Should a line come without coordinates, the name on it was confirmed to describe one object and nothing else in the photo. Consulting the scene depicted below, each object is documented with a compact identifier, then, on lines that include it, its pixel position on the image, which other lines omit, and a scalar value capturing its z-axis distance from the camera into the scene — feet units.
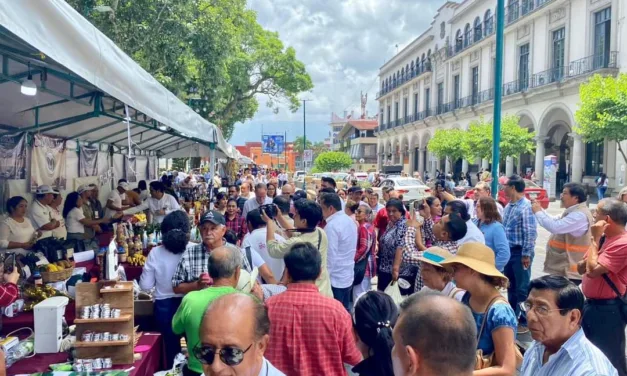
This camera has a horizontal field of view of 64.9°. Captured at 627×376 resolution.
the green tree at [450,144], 100.05
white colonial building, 79.97
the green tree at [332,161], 176.24
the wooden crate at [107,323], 11.11
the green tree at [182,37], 38.91
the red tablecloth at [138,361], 10.92
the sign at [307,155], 81.12
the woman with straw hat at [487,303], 8.20
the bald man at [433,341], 5.39
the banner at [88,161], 34.96
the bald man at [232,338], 6.06
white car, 74.71
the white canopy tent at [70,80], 8.65
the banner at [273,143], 115.44
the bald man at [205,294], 9.69
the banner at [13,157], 24.48
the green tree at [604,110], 54.60
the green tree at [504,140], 83.61
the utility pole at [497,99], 26.55
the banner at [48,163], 27.20
